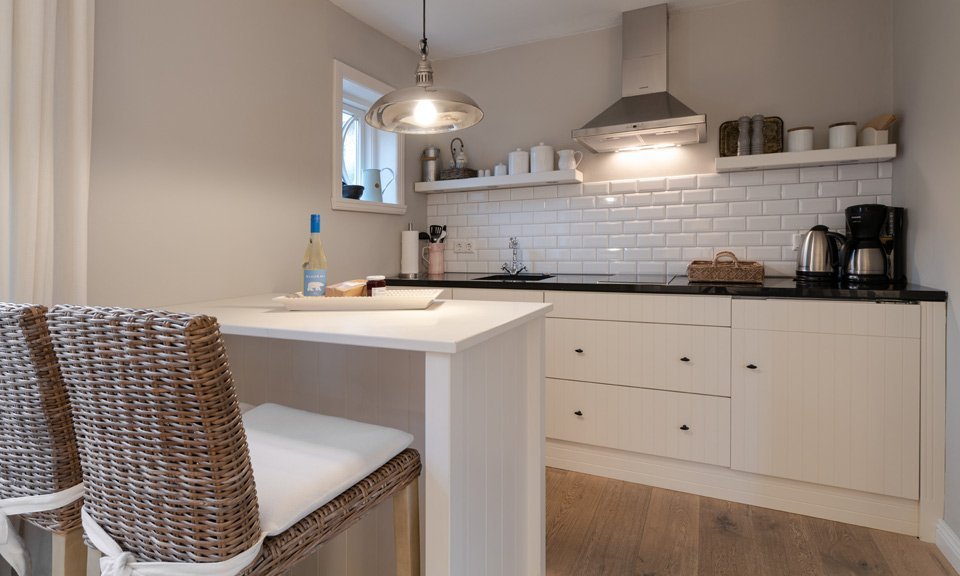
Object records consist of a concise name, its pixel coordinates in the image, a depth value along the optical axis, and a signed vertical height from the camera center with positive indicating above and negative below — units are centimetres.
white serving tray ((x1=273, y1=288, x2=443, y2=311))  156 -5
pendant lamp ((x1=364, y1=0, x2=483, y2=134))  160 +60
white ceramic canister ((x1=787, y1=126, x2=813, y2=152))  249 +74
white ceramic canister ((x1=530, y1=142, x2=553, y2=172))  306 +78
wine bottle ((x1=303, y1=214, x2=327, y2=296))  174 +4
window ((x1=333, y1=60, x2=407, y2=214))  297 +87
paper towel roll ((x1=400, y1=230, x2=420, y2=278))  330 +23
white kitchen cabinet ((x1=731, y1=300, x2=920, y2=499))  194 -41
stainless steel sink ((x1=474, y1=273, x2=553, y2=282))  305 +7
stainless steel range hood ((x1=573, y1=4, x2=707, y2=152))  257 +96
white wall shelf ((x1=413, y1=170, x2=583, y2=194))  296 +65
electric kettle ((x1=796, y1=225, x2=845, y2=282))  235 +17
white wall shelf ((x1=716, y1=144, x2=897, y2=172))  230 +63
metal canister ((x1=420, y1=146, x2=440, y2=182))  342 +83
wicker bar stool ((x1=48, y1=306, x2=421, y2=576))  73 -26
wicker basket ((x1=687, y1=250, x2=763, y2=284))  238 +9
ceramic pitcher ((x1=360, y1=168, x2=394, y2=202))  316 +63
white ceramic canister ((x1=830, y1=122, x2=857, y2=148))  239 +73
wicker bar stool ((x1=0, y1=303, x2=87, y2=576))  93 -30
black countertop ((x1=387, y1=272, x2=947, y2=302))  192 +1
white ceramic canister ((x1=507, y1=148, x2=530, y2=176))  313 +78
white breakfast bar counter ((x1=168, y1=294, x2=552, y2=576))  107 -30
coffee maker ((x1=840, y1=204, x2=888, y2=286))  220 +19
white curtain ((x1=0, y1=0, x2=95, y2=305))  142 +40
